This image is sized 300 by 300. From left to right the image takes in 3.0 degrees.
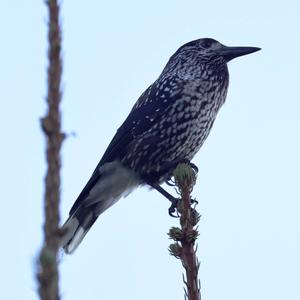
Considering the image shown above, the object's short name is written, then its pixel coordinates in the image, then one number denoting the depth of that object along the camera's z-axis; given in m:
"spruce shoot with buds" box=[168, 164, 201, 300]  4.23
